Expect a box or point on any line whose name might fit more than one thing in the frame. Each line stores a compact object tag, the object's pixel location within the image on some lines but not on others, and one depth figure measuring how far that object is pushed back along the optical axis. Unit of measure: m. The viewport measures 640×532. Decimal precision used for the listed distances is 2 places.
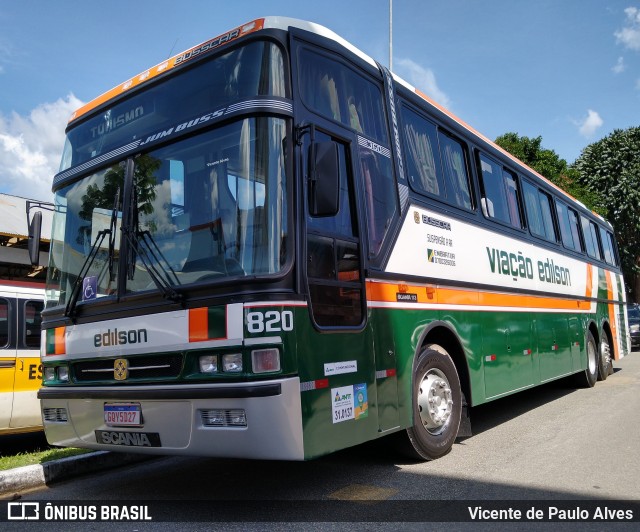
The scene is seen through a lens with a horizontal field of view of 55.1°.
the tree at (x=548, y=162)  30.22
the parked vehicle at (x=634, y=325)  23.69
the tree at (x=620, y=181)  32.44
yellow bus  7.69
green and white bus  3.97
